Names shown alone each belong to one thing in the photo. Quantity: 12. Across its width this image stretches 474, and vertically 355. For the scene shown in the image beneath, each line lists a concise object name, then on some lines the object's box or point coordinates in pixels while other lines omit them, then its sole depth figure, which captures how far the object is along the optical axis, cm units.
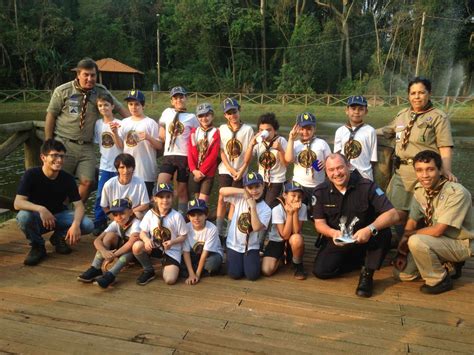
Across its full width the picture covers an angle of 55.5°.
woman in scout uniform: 395
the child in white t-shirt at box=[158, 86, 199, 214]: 477
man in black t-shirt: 401
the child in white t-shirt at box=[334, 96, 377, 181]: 427
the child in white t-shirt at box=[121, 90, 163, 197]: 475
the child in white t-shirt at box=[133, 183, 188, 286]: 370
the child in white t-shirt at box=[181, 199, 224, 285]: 379
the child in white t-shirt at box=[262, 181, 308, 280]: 381
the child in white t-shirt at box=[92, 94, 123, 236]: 469
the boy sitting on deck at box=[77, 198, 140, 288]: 363
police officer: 357
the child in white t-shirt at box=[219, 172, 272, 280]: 377
